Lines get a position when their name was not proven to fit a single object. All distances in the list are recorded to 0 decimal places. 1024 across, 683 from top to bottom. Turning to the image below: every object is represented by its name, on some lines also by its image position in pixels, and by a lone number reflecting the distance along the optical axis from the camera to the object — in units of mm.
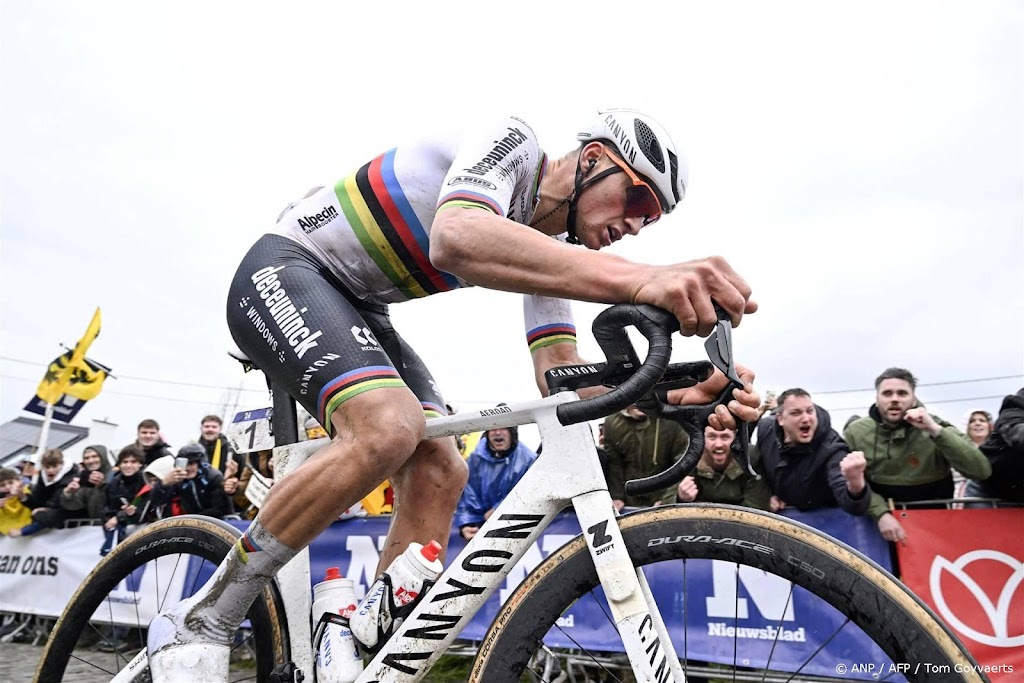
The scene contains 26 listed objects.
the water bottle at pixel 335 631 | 2002
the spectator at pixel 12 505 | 9039
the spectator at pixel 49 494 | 8609
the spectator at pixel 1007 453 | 4277
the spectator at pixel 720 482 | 5039
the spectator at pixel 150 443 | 8219
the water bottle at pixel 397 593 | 1973
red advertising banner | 4016
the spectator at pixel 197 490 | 7031
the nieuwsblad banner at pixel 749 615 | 4121
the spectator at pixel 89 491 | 8422
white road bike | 1509
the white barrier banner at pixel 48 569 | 8070
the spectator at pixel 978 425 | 5754
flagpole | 14977
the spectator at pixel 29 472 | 11853
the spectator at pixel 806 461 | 4629
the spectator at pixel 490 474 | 5504
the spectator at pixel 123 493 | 7816
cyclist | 1735
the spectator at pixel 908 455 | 4480
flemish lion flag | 15080
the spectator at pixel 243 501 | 7137
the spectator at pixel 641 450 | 5254
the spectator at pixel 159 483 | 7074
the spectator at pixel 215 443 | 8219
